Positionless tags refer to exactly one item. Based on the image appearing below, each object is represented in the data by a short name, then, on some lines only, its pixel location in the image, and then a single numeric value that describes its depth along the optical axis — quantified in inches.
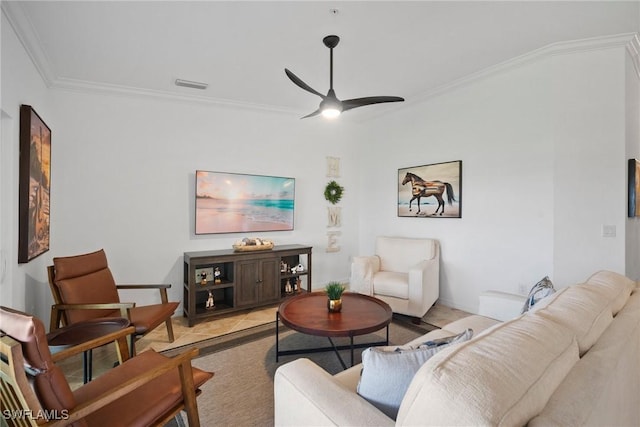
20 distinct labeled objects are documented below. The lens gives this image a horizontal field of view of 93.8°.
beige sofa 28.5
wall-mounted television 152.7
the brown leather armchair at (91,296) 93.4
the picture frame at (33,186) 88.3
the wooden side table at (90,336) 67.7
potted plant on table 99.3
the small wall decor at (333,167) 193.8
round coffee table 86.0
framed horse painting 148.9
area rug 73.5
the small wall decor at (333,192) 192.2
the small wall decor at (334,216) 194.2
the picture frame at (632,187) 105.3
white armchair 129.3
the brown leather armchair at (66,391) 41.3
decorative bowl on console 147.9
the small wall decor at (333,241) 194.8
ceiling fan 98.7
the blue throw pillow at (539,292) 72.9
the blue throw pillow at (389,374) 40.8
